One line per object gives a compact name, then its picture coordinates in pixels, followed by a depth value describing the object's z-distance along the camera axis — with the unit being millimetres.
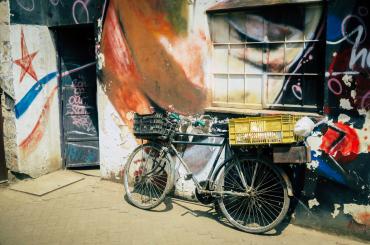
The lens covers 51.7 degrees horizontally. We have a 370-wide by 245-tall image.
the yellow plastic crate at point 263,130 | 4719
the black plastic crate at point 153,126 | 5762
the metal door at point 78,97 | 7929
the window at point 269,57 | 5164
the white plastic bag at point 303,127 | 4555
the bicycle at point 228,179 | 5227
